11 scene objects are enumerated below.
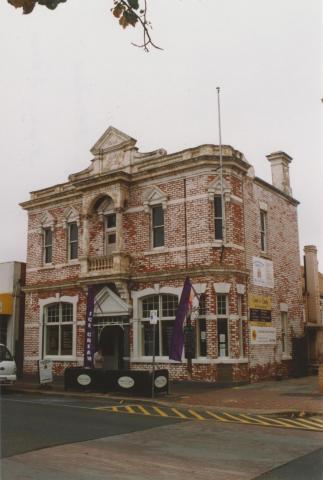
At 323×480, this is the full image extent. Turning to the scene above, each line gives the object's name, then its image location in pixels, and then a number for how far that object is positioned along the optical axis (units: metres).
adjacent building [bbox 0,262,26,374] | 28.20
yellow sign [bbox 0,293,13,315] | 28.19
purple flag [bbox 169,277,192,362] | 19.13
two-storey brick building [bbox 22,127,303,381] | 21.12
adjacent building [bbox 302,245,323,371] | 27.00
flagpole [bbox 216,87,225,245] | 21.08
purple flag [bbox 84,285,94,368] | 23.05
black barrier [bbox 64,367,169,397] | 17.69
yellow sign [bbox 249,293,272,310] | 22.20
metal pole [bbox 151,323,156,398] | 17.28
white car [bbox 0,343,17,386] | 20.36
